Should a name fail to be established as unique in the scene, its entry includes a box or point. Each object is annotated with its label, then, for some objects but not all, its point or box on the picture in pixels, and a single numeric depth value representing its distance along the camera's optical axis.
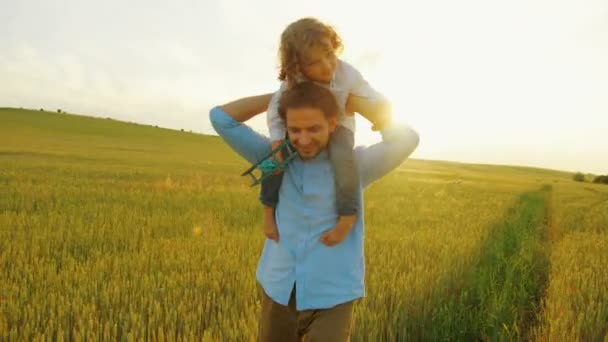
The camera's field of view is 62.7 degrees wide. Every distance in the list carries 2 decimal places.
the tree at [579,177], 65.62
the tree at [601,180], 59.53
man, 2.25
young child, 2.25
